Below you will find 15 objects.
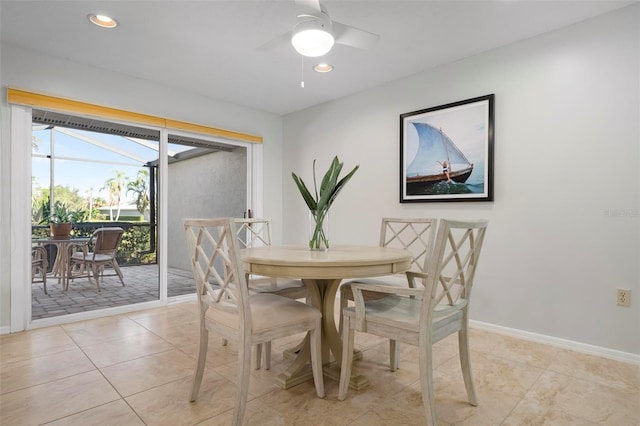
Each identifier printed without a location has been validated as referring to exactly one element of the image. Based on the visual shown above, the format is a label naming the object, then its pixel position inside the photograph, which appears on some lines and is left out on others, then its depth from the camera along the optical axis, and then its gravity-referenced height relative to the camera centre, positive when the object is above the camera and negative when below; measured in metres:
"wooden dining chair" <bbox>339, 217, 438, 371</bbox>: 2.13 -0.46
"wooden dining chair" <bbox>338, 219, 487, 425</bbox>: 1.47 -0.49
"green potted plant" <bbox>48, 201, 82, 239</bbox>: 3.31 -0.07
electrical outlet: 2.31 -0.55
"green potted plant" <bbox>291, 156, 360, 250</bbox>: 2.02 +0.06
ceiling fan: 1.83 +1.01
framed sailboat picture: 2.95 +0.56
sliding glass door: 3.23 +0.05
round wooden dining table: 1.62 -0.27
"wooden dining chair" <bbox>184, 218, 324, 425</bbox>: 1.52 -0.49
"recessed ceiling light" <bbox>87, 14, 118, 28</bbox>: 2.44 +1.38
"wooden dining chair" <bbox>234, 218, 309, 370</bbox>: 2.17 -0.52
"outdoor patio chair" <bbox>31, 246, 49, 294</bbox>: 3.17 -0.50
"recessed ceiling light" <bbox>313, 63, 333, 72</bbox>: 3.24 +1.38
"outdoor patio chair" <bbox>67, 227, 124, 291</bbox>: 3.68 -0.47
